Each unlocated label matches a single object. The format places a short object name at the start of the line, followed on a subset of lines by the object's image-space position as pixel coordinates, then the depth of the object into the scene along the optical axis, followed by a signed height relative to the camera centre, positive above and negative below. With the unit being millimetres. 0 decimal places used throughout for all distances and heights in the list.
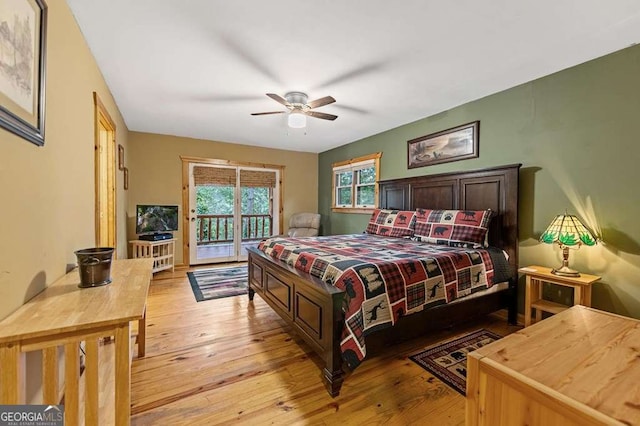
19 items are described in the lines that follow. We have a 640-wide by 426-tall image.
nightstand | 2211 -657
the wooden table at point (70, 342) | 938 -491
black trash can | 1390 -310
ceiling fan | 2814 +1115
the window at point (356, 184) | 4891 +515
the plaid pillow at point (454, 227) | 2775 -172
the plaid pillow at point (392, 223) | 3512 -166
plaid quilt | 1753 -481
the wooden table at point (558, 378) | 696 -479
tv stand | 4211 -681
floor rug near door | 3607 -1098
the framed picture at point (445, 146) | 3318 +870
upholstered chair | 5691 -316
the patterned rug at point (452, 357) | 1875 -1134
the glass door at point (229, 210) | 5207 -14
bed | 1738 -603
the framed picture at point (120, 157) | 3684 +705
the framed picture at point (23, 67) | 1041 +598
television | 4422 -176
